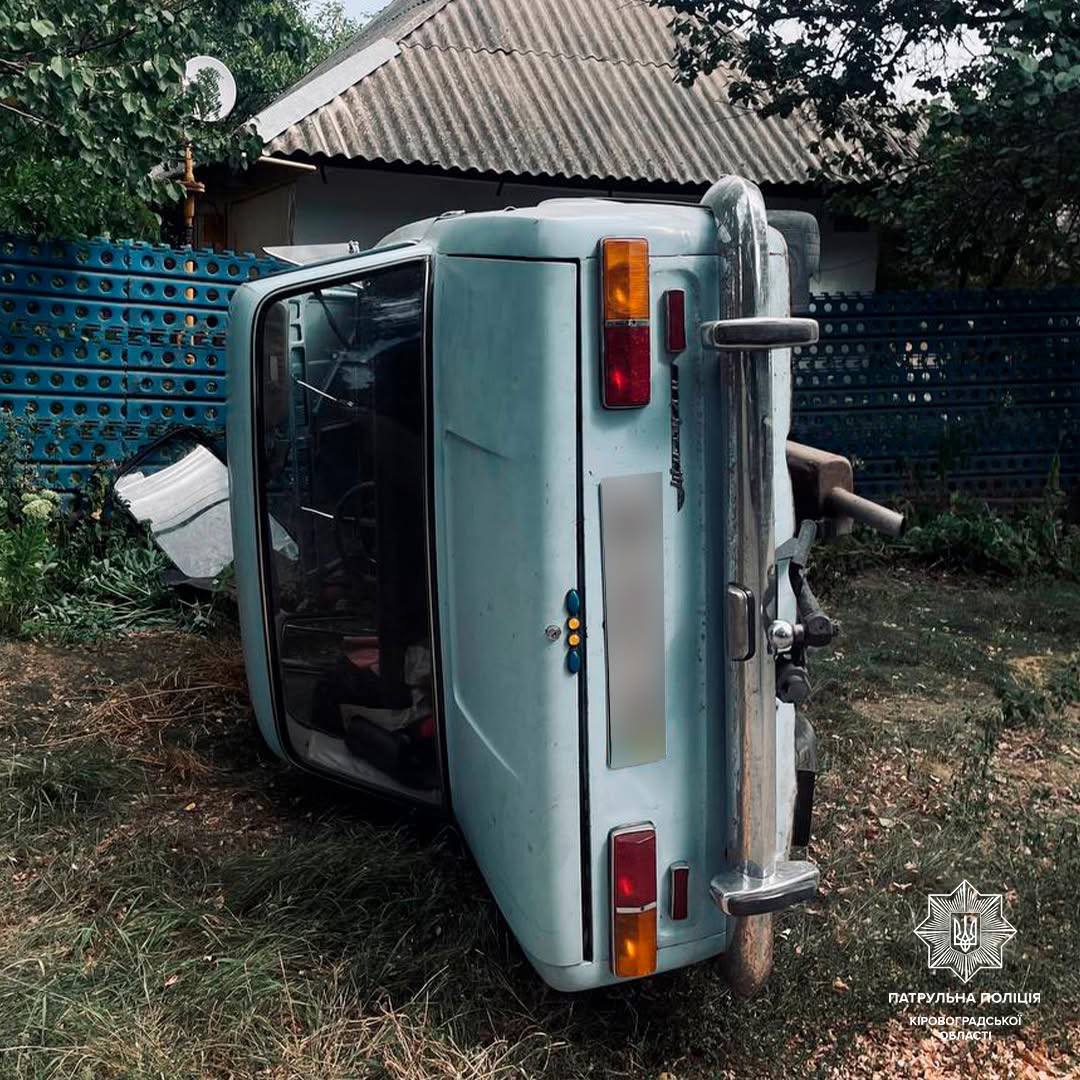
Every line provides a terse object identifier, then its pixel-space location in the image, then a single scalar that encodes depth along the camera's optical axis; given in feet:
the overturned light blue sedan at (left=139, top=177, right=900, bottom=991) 8.27
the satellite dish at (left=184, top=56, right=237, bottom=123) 26.99
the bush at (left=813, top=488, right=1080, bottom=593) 25.66
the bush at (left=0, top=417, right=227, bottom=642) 19.83
